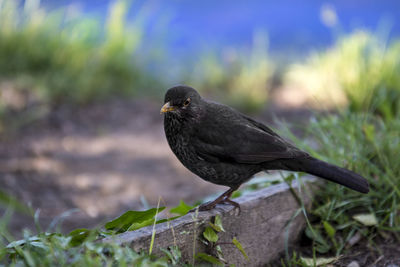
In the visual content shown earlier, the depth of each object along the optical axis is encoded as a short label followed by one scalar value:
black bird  4.88
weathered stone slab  4.11
